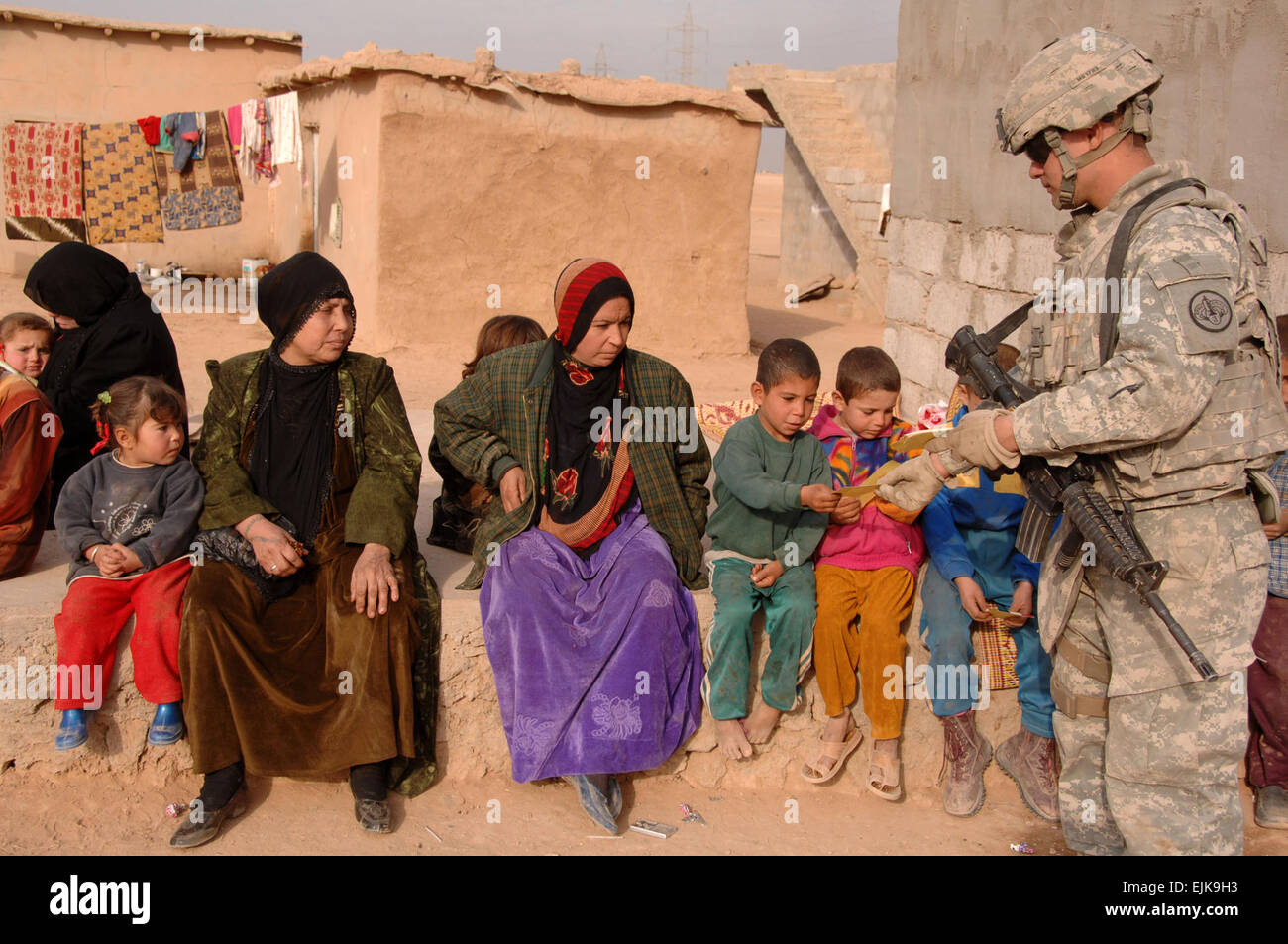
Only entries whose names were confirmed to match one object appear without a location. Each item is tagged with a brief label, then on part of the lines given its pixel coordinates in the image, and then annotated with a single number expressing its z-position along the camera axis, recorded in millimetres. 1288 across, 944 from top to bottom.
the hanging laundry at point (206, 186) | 11273
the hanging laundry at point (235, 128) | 11250
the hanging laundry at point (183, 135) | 11148
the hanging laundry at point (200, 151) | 11300
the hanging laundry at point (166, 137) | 11133
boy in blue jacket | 3576
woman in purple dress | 3281
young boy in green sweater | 3453
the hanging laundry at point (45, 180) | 11242
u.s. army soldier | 2479
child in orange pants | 3525
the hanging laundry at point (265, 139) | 11000
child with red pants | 3236
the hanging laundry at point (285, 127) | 10703
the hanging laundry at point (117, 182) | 11234
